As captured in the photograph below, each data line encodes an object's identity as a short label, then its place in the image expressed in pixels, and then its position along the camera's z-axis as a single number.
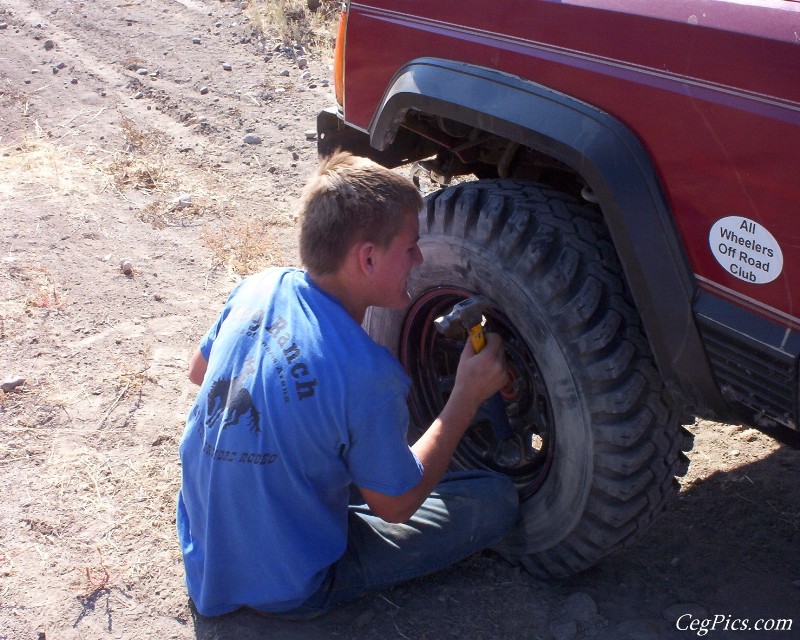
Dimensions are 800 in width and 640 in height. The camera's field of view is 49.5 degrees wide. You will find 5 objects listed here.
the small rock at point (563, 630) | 2.58
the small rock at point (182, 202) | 5.71
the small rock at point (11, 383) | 3.83
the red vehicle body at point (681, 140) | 1.92
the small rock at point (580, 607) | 2.64
